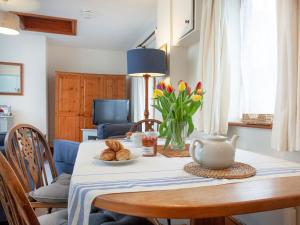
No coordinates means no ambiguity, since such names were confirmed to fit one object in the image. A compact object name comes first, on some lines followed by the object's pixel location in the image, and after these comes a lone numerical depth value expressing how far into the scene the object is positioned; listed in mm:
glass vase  1260
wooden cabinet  5039
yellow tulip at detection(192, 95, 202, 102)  1197
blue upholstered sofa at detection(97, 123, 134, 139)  2816
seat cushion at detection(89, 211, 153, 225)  1006
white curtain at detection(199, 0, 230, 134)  1770
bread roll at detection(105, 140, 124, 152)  1036
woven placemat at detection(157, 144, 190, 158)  1176
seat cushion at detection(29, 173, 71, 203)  1181
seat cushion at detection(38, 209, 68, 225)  995
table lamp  2420
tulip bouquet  1240
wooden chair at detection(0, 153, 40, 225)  583
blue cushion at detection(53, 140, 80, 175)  2412
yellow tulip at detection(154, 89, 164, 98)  1295
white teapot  848
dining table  564
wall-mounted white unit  2129
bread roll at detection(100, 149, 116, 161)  989
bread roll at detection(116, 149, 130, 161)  991
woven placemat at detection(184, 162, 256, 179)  791
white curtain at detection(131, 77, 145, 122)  4620
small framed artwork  4586
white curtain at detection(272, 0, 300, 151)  1142
